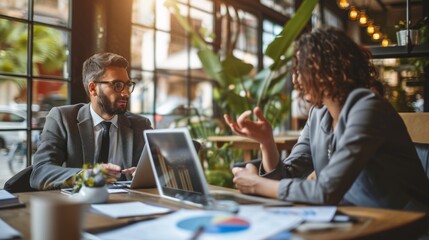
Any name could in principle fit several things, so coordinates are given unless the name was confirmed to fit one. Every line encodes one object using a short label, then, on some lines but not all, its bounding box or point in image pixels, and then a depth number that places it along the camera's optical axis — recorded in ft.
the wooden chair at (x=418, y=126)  6.36
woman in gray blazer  3.86
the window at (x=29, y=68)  8.08
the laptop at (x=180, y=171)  4.01
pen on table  2.51
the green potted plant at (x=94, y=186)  4.21
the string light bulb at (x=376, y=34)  17.08
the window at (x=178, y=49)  11.35
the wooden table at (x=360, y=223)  2.92
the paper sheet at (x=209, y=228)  2.82
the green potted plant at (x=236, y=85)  11.37
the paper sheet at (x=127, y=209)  3.70
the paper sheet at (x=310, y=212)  3.23
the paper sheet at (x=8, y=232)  2.97
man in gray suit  6.32
